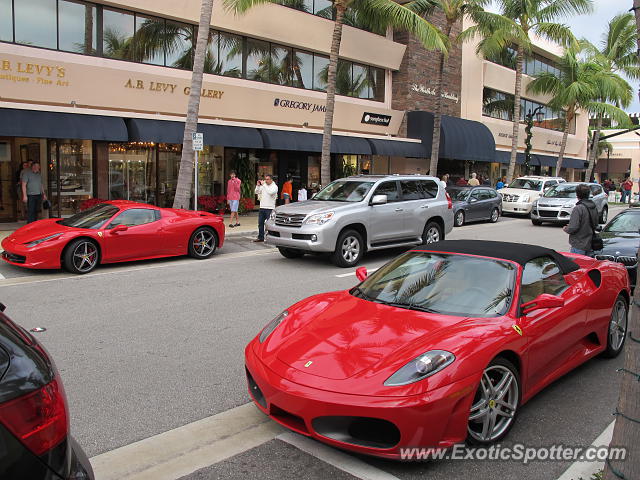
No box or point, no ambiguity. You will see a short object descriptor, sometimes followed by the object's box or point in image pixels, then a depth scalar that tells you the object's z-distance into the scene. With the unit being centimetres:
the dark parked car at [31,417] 189
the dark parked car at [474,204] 2094
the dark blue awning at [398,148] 2490
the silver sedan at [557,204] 2044
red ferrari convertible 346
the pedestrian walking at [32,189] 1451
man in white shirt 1451
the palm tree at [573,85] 3416
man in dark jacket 865
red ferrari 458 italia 1008
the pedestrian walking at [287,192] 1869
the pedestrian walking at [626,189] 3728
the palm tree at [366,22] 1823
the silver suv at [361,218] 1120
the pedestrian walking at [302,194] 1931
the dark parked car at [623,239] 934
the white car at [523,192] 2453
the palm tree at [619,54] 3628
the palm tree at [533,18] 2698
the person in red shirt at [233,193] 1742
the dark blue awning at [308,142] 2075
